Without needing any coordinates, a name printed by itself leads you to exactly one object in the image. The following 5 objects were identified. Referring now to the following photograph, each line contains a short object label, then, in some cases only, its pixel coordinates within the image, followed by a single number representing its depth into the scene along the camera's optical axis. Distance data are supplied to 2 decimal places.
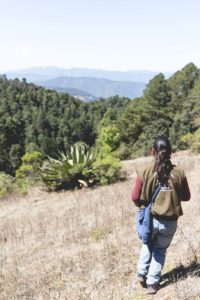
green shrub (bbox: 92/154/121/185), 10.59
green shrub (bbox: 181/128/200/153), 16.57
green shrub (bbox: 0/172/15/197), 12.00
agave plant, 10.57
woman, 3.53
